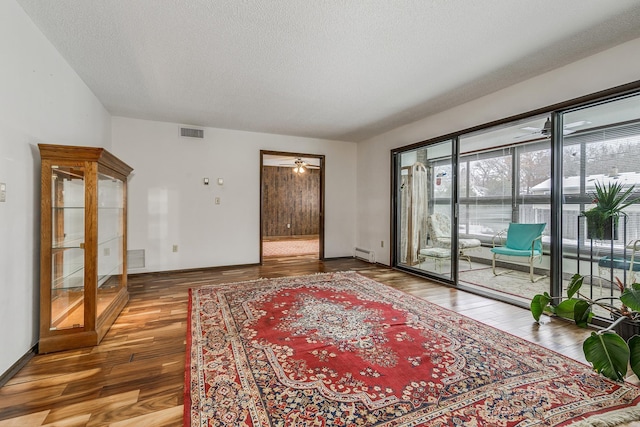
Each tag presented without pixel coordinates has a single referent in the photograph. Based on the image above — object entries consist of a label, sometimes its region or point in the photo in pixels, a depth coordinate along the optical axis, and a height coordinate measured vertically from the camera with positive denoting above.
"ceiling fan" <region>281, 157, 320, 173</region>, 7.53 +1.57
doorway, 9.66 +0.38
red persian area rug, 1.42 -1.00
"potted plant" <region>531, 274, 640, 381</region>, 1.58 -0.77
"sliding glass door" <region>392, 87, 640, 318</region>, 2.53 +0.15
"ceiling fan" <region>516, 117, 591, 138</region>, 2.76 +0.88
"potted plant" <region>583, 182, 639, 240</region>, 2.44 +0.04
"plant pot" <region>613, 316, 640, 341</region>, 2.03 -0.84
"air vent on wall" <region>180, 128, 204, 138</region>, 4.64 +1.32
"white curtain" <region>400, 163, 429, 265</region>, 4.55 +0.03
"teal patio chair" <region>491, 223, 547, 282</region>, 4.20 -0.44
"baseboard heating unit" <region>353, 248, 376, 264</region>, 5.54 -0.84
